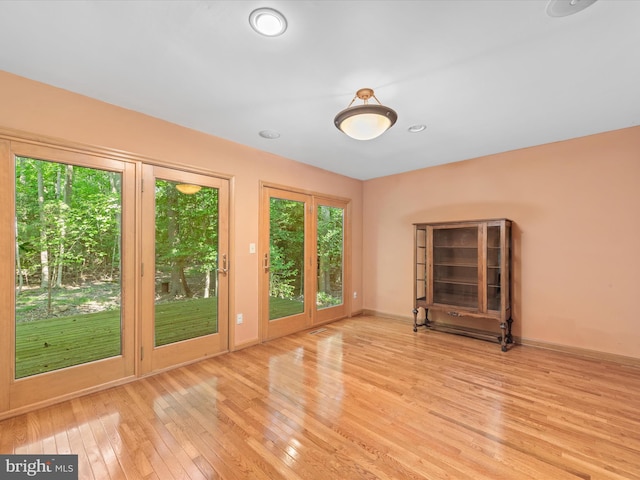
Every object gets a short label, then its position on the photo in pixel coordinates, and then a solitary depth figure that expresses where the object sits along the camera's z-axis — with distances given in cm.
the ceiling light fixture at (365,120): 216
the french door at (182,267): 293
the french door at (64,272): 224
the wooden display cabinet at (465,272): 377
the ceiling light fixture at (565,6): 154
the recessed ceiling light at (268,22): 162
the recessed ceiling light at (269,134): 329
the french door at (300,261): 404
